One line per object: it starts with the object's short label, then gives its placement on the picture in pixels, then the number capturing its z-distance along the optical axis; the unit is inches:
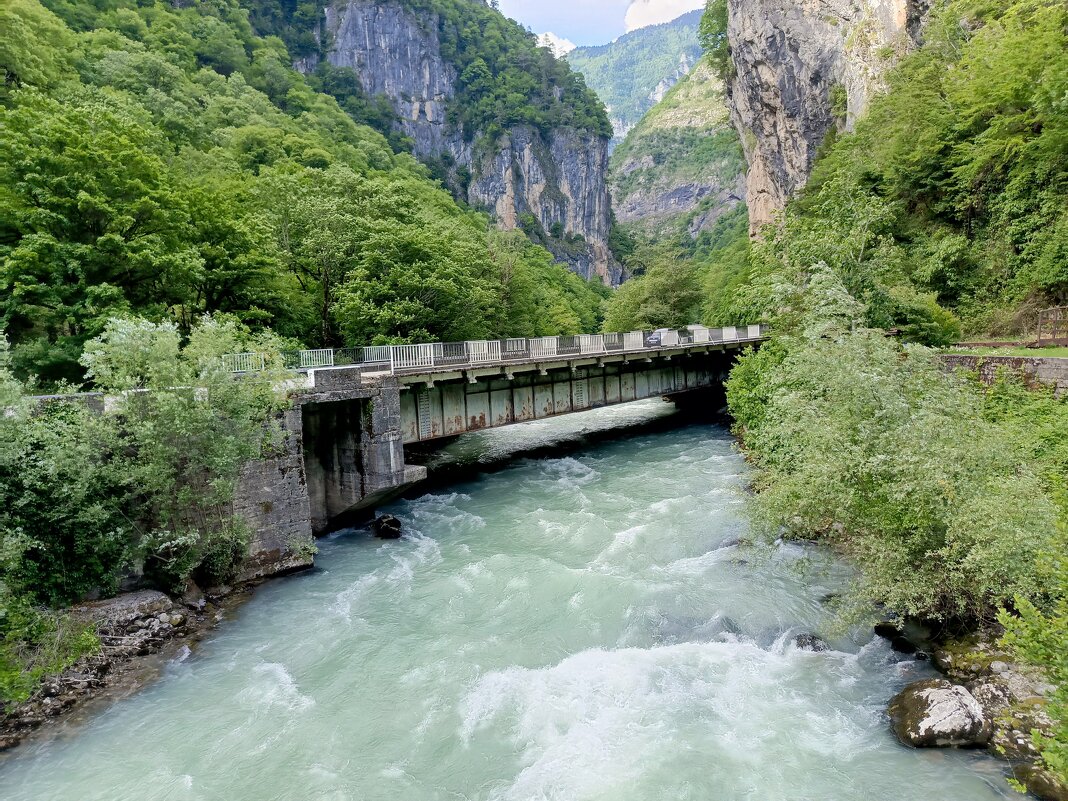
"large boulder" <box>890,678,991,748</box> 332.2
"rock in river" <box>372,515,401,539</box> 720.3
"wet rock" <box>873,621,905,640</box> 442.6
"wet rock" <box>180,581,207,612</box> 515.8
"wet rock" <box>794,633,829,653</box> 442.6
